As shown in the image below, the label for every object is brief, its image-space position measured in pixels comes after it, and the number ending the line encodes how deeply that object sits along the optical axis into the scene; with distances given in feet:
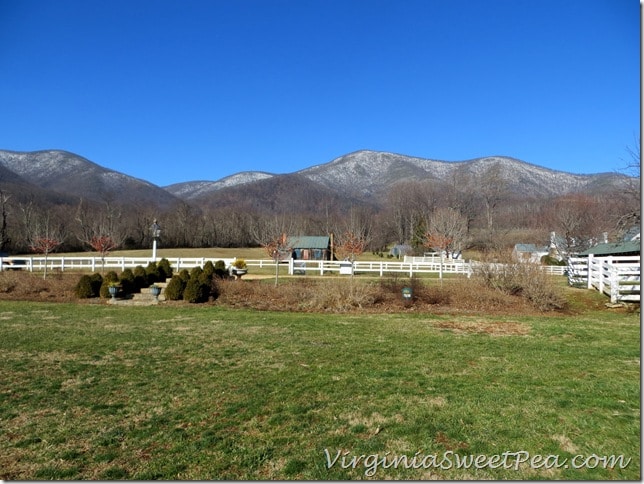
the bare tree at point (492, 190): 191.11
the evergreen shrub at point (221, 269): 75.82
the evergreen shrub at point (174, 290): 52.60
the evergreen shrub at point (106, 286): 53.36
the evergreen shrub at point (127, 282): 54.96
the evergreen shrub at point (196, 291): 51.52
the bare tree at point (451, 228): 146.82
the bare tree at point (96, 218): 214.07
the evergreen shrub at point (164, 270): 68.74
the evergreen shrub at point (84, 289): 53.83
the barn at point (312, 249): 171.01
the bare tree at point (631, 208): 49.23
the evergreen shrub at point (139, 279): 58.23
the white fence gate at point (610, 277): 48.03
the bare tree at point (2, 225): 154.51
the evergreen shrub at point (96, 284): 54.44
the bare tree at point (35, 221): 191.44
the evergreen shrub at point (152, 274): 62.37
